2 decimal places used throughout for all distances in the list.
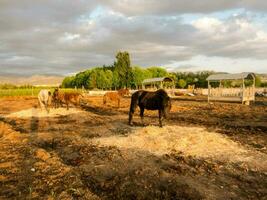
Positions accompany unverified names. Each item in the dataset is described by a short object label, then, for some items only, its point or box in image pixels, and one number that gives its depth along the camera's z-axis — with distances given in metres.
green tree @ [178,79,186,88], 55.23
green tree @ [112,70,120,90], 55.65
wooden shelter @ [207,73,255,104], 20.43
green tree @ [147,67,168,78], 70.50
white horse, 14.97
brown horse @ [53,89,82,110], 16.15
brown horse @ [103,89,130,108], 18.77
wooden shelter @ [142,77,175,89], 31.88
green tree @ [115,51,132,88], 52.05
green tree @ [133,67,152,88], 57.33
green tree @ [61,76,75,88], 82.79
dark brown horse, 9.49
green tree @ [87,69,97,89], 57.60
